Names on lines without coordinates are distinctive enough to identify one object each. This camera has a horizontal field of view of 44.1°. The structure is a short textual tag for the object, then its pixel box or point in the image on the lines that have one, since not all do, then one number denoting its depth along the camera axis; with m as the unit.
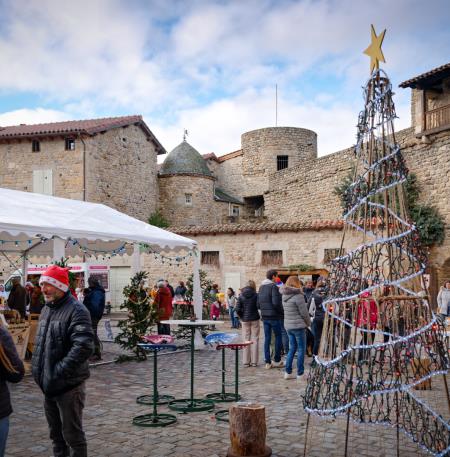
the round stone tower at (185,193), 30.03
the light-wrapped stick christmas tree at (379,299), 4.52
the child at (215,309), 17.01
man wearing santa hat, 3.74
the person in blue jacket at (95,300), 9.34
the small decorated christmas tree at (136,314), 9.99
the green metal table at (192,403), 6.19
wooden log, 4.57
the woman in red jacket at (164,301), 11.48
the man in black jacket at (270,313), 8.75
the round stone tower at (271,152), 34.28
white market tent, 8.69
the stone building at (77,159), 24.72
